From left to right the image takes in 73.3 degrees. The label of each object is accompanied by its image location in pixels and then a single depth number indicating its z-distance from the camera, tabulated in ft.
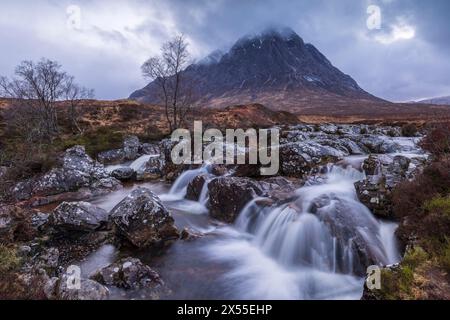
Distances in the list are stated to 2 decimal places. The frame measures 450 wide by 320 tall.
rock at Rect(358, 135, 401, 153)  62.49
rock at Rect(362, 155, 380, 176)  41.12
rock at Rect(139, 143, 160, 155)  91.57
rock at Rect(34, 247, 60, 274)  25.19
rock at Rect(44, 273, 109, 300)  18.57
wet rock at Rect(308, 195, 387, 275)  24.23
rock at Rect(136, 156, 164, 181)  64.07
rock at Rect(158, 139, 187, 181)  59.93
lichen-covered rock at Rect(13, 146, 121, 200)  50.08
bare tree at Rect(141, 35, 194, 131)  108.58
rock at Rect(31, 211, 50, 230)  32.79
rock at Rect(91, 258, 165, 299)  22.09
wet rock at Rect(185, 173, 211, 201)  46.75
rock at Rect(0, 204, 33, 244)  29.91
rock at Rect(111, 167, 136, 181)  62.38
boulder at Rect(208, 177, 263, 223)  37.19
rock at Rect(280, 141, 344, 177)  45.70
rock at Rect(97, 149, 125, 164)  82.42
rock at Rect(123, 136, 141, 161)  86.38
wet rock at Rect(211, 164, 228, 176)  50.68
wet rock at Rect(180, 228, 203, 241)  32.07
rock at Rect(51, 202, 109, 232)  31.17
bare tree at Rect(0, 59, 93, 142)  110.52
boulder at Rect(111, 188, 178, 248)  30.12
